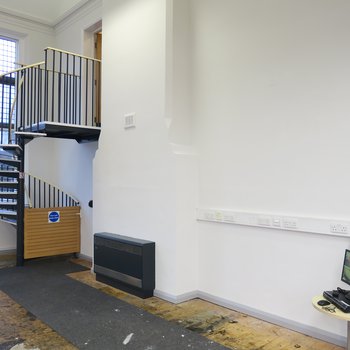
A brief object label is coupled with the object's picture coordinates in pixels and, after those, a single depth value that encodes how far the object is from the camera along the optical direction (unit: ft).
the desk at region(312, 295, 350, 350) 7.70
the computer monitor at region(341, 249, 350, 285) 8.65
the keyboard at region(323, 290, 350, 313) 7.93
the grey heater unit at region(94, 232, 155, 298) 13.21
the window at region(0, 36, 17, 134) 21.35
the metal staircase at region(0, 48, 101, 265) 17.81
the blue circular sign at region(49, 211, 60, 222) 19.11
